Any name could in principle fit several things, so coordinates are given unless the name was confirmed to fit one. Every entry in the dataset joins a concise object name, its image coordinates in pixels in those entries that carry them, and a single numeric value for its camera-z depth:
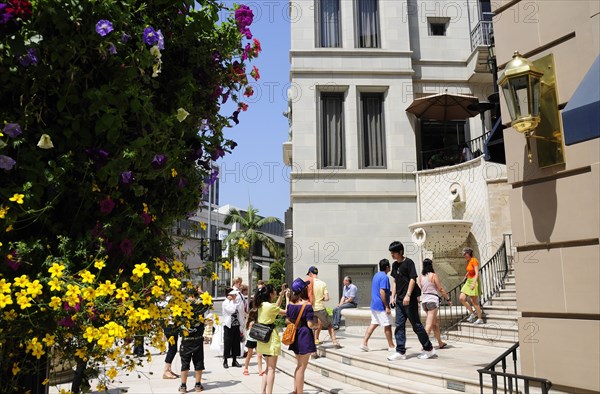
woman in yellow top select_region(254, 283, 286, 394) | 7.90
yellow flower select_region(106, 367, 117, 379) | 2.77
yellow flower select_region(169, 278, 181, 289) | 2.92
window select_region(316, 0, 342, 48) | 20.80
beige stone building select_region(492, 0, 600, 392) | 4.68
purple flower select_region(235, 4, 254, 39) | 3.56
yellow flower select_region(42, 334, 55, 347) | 2.39
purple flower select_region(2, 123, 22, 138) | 2.40
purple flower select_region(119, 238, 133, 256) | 2.70
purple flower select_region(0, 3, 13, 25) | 2.32
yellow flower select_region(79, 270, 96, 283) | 2.40
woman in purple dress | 7.67
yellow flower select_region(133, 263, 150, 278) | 2.66
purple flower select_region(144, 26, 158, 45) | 2.73
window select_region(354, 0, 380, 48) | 20.97
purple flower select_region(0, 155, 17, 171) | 2.37
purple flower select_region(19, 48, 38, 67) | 2.41
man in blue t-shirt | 9.84
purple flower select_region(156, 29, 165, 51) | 2.76
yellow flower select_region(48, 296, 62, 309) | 2.32
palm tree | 48.72
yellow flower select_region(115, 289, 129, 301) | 2.50
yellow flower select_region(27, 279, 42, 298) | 2.27
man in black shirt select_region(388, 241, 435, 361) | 8.86
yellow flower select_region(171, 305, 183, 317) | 2.81
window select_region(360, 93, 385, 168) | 20.09
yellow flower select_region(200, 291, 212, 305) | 3.26
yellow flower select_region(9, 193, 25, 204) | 2.32
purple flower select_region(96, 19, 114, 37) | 2.47
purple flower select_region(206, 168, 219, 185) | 3.72
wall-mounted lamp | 5.09
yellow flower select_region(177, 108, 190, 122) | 2.81
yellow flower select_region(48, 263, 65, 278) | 2.33
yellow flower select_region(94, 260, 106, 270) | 2.46
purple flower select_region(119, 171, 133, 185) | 2.68
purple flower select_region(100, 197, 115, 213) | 2.65
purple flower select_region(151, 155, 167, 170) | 2.79
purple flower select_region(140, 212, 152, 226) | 2.84
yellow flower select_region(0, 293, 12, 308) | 2.19
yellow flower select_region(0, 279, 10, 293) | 2.21
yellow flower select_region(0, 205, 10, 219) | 2.36
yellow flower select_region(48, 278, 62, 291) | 2.32
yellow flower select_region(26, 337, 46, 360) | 2.38
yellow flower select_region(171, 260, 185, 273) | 3.13
